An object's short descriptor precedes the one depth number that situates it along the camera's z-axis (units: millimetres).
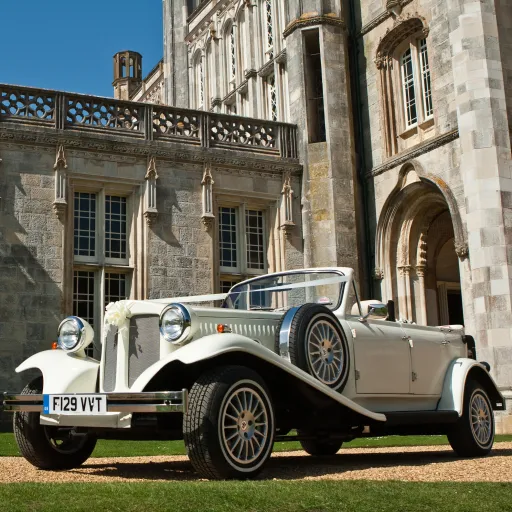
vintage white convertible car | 6148
